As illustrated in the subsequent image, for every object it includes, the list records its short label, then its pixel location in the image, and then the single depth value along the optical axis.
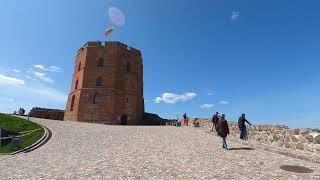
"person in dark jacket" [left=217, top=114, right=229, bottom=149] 8.83
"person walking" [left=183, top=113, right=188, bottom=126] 19.35
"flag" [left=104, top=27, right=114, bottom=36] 24.99
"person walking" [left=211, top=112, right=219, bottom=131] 13.03
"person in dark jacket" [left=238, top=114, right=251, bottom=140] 10.17
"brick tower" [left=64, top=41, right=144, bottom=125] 23.78
